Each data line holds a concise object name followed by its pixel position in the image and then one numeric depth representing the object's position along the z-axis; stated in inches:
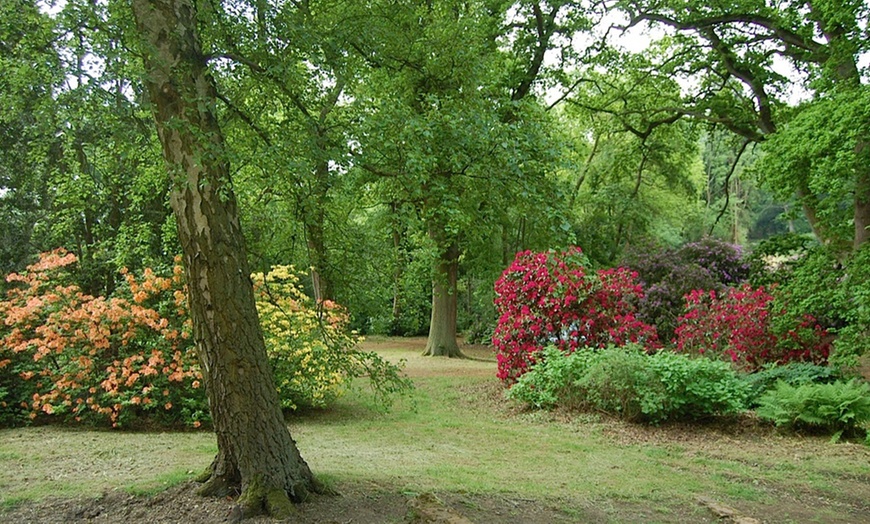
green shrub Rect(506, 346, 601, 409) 339.0
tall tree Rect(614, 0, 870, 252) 295.4
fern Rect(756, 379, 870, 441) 262.5
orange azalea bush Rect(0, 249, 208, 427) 276.4
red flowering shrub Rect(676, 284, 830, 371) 372.8
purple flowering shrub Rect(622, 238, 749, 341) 538.6
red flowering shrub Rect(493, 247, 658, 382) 385.1
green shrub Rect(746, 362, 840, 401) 309.3
